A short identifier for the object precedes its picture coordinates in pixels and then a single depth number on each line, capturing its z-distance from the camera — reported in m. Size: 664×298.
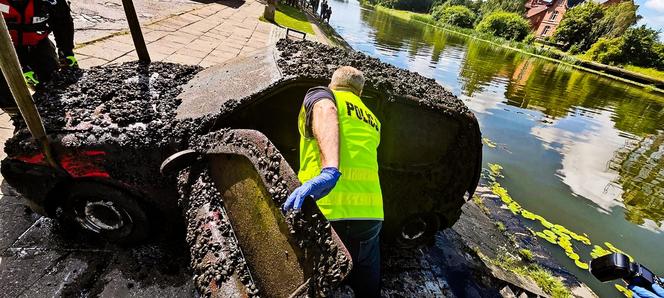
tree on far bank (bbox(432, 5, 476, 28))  73.12
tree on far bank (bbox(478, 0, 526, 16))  74.00
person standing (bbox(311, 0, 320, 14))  30.64
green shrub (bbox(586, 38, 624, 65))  40.31
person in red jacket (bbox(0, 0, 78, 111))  3.06
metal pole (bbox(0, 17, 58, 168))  1.87
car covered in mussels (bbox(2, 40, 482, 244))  2.35
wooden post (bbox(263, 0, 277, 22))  15.45
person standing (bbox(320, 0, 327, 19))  27.64
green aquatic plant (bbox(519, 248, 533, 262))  4.55
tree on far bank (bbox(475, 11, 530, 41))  57.50
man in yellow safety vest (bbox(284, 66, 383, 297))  1.82
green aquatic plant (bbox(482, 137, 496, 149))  8.35
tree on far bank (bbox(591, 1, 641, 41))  45.09
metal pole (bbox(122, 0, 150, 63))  3.62
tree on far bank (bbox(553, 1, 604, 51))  47.91
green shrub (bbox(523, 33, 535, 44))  52.75
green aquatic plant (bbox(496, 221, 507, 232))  5.07
